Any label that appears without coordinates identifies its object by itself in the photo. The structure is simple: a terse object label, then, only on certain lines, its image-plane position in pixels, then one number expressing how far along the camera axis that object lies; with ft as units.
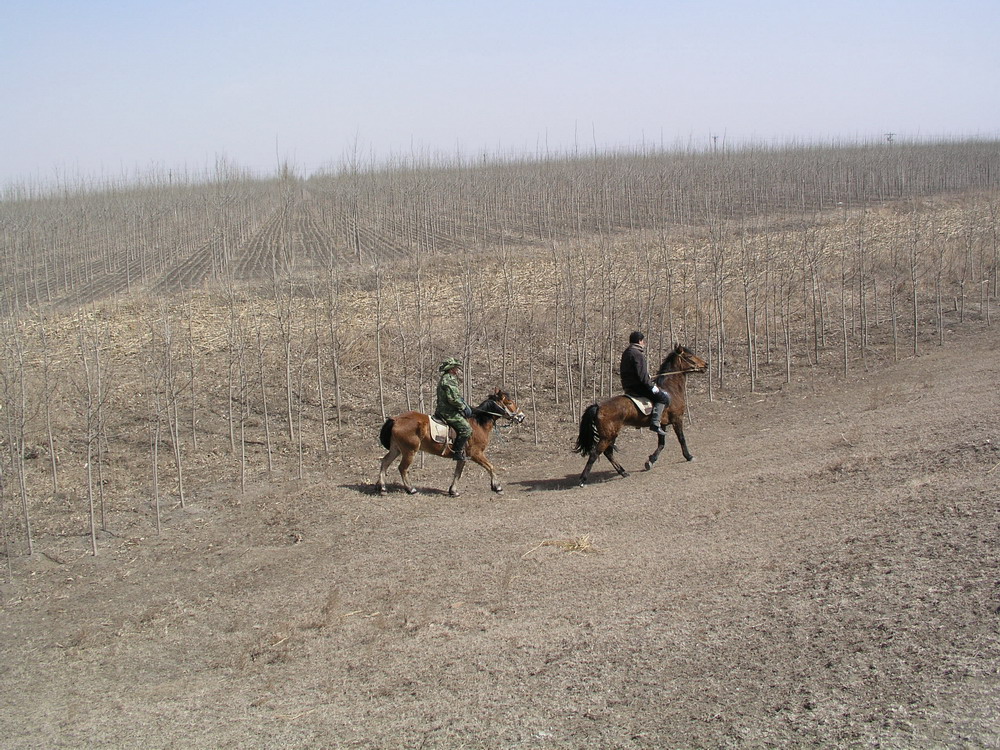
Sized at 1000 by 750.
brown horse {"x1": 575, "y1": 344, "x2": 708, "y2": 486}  34.35
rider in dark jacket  35.19
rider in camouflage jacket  33.68
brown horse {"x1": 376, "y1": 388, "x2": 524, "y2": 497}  33.40
